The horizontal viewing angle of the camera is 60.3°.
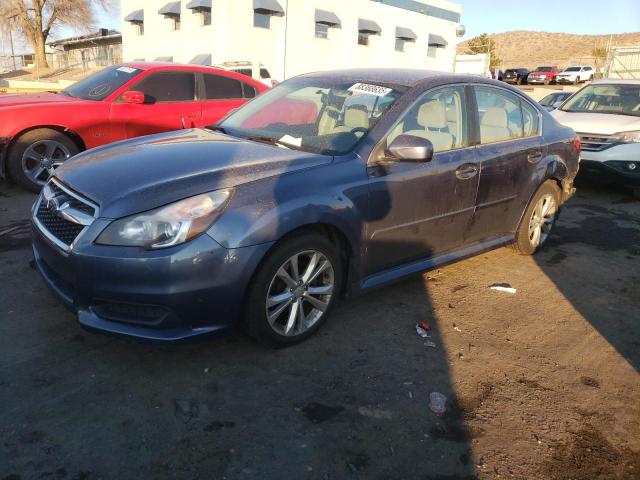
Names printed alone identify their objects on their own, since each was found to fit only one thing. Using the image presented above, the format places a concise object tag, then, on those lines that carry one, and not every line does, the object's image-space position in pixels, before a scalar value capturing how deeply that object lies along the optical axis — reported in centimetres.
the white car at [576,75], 4353
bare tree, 4250
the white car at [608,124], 783
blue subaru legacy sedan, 284
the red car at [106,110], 644
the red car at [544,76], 4353
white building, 2941
